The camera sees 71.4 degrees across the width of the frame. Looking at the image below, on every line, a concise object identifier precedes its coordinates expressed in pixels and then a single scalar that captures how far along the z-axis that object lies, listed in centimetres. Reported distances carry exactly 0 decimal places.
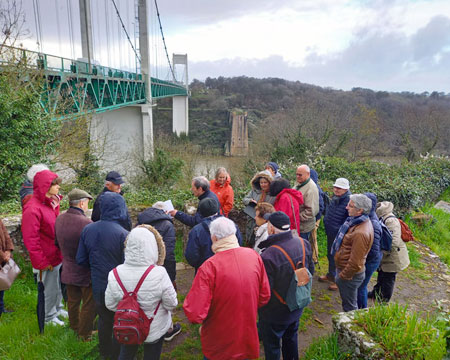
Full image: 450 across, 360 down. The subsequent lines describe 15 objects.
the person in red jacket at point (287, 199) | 387
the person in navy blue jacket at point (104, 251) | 269
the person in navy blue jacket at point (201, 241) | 297
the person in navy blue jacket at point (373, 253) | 327
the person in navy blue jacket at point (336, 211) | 400
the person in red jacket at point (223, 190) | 461
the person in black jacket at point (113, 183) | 380
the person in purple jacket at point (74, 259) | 298
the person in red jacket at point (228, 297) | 215
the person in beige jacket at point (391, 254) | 365
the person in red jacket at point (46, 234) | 306
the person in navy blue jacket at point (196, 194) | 365
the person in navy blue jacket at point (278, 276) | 251
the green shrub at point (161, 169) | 1501
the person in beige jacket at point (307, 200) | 427
